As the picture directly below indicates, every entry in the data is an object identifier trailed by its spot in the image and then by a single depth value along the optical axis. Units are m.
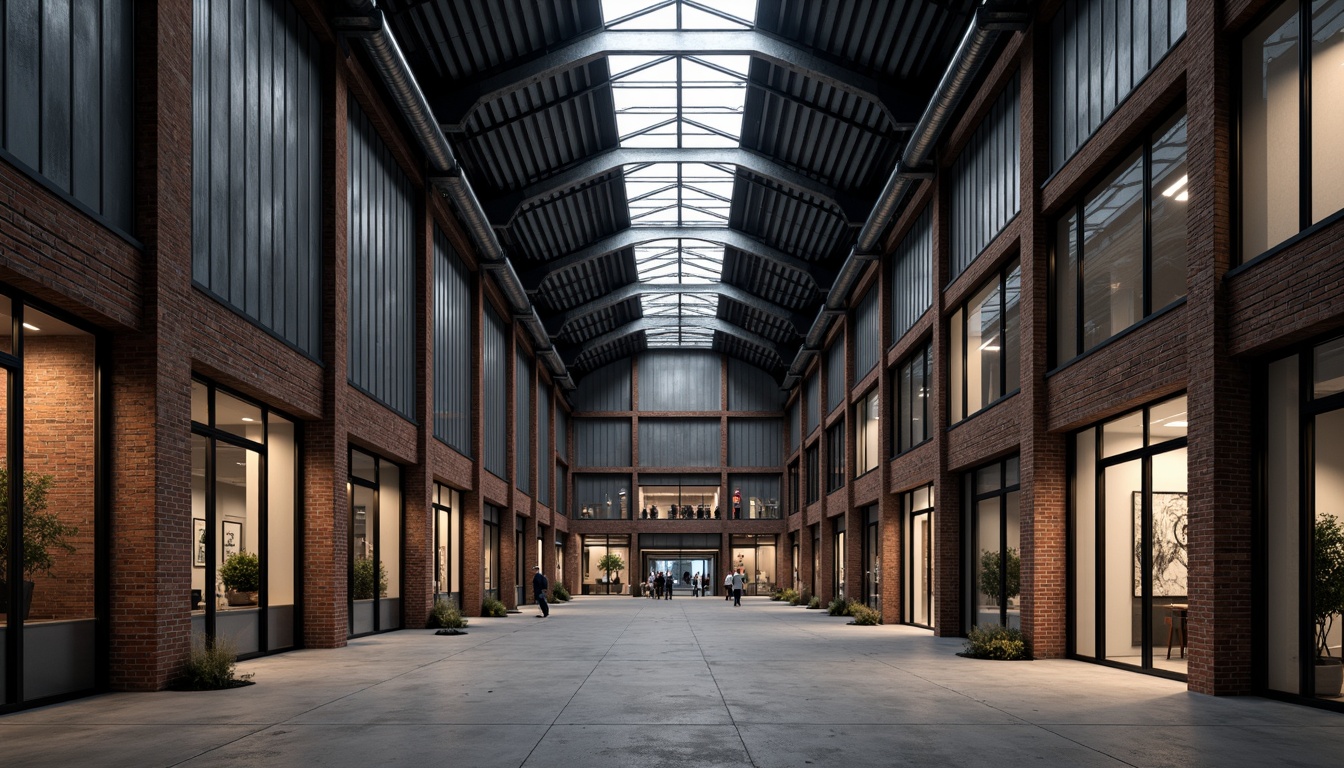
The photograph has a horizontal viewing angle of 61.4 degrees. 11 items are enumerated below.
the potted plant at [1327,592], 11.99
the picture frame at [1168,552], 16.09
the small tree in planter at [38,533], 12.35
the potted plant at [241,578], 17.66
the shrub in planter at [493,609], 36.09
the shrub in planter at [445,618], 27.30
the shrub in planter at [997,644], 19.02
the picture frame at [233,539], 17.56
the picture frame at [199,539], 16.19
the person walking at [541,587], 35.50
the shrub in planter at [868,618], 31.33
